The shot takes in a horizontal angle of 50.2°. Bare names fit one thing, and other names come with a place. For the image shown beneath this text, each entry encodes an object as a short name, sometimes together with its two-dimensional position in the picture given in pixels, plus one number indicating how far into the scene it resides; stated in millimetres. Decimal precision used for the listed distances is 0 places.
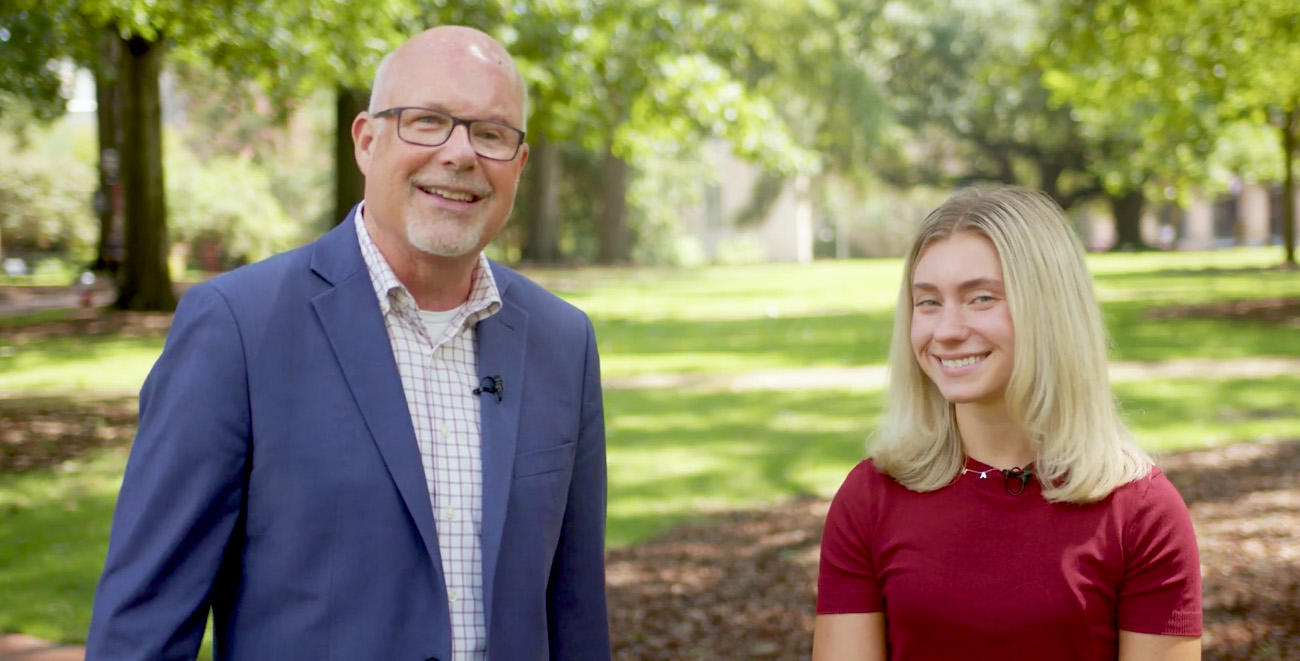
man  2348
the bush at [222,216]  40500
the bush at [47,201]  44656
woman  2467
